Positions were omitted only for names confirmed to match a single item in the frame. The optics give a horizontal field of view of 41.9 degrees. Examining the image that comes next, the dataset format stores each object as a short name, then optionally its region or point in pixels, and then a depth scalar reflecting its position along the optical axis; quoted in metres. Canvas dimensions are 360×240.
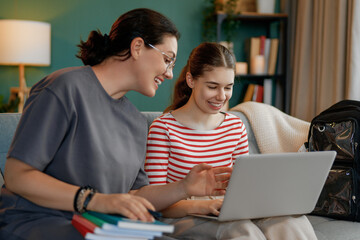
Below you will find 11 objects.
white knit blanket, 2.30
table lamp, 3.09
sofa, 1.72
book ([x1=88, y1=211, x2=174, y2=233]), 0.93
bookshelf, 3.55
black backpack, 1.92
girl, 1.65
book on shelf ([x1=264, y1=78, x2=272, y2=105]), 3.62
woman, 1.11
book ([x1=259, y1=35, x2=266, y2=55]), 3.60
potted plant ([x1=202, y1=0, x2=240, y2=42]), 3.53
